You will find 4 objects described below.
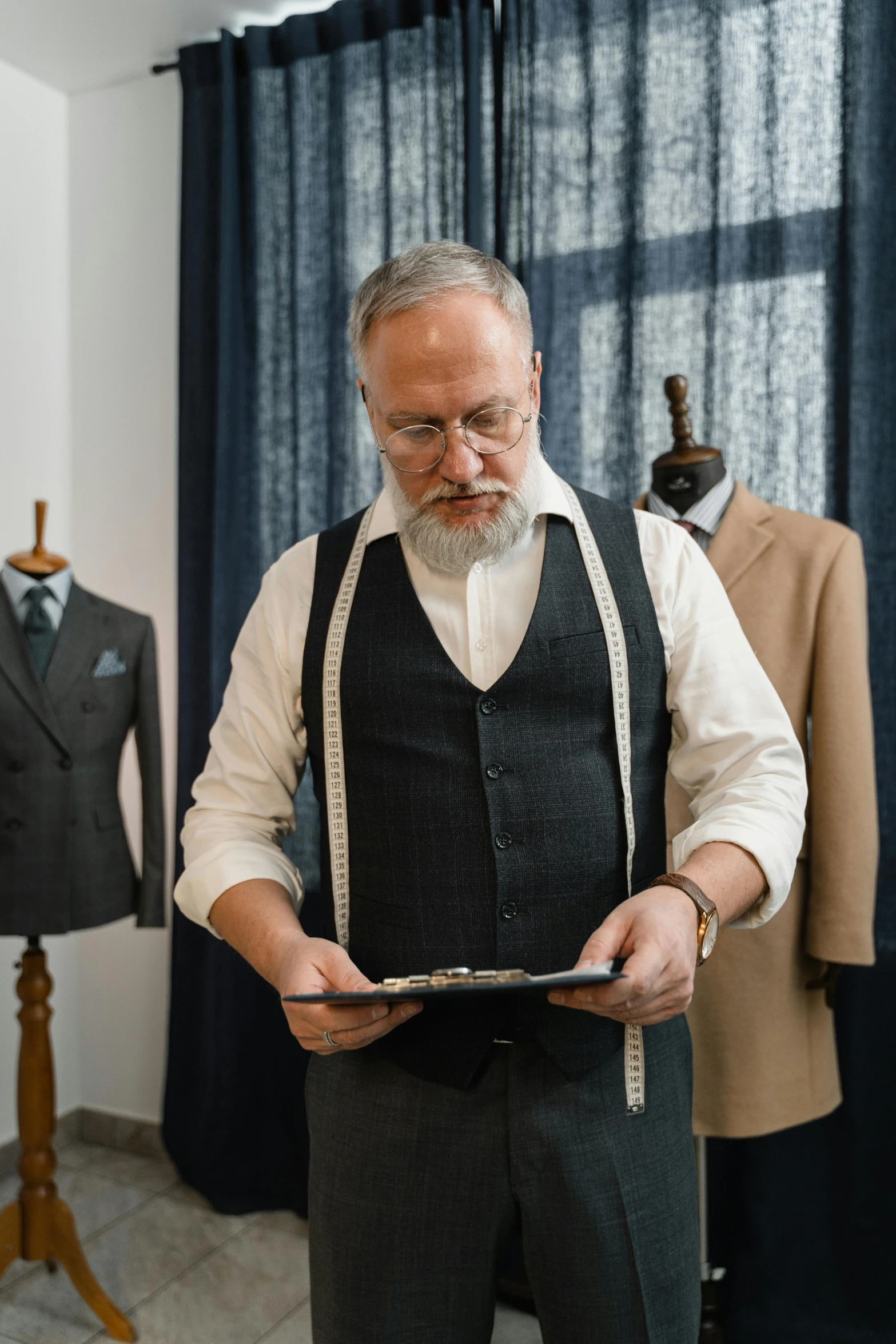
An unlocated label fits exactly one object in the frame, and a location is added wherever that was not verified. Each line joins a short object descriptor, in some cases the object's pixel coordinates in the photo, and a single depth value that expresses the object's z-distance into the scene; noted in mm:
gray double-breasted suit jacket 2195
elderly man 1144
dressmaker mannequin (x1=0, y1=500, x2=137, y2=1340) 2232
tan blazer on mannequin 1772
